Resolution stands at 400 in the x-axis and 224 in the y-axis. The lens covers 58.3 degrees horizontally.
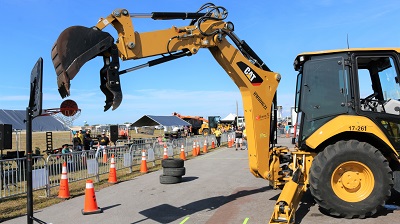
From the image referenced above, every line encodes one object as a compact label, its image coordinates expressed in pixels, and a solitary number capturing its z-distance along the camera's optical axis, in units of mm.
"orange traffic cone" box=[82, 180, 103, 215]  7816
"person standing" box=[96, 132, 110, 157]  21356
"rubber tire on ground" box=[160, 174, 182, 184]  11289
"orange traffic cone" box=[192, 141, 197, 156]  21656
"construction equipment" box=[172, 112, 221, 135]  48272
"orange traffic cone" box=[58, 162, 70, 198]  9688
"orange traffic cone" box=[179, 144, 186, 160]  19080
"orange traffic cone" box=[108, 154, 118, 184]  12023
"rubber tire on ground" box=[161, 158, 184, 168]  11352
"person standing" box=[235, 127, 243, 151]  25094
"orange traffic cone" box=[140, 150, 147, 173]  14593
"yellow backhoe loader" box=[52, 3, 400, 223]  6078
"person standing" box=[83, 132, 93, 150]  20697
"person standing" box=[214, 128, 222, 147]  29266
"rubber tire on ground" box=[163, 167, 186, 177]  11250
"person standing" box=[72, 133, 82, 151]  18466
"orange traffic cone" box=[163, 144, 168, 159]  17719
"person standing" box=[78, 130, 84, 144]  20919
